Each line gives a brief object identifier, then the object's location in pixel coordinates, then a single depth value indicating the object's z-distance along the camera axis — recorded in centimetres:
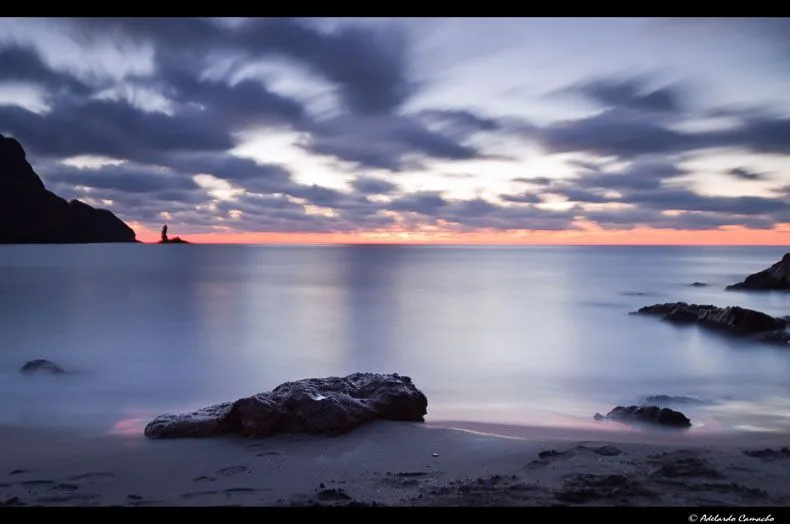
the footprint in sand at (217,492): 358
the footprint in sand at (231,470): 388
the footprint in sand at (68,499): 352
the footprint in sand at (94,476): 392
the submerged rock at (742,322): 1037
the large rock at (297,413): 463
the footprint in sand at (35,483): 381
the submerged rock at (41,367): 808
